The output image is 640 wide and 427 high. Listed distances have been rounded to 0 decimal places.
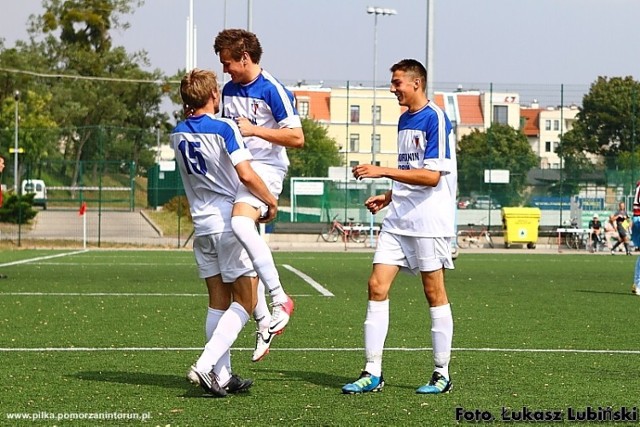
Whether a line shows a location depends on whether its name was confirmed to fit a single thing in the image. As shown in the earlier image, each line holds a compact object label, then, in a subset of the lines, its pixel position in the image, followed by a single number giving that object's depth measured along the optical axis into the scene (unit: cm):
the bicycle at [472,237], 4319
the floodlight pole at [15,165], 5234
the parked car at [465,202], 4700
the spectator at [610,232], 4119
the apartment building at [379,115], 5622
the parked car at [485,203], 4669
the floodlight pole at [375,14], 6631
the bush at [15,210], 4294
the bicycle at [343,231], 4262
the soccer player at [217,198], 793
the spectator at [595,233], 4084
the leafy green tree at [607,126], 5194
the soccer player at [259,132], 805
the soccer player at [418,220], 820
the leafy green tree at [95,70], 7612
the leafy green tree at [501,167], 4741
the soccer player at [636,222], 1900
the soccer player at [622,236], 3831
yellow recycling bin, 4209
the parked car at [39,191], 5031
